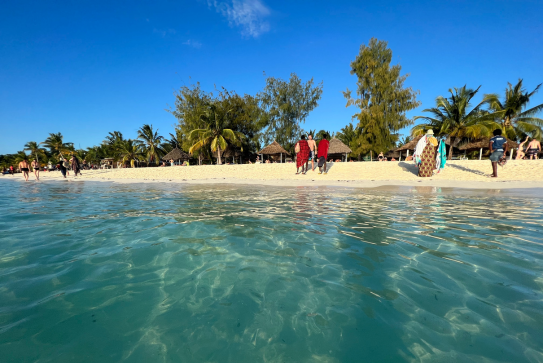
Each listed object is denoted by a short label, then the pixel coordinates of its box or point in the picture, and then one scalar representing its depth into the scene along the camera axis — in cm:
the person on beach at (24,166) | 1848
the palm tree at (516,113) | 2716
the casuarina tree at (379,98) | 2922
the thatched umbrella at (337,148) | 3206
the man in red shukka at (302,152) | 1404
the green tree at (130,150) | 4809
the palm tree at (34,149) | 5522
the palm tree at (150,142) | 4575
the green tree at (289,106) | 3672
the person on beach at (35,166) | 1902
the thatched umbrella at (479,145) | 2675
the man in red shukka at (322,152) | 1358
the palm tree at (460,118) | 2486
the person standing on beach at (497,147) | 1138
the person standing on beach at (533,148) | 1555
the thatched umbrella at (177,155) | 4206
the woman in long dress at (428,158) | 1220
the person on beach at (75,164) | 2233
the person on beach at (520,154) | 1858
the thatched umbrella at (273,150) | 3359
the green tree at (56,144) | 4775
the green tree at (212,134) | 3250
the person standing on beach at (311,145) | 1363
